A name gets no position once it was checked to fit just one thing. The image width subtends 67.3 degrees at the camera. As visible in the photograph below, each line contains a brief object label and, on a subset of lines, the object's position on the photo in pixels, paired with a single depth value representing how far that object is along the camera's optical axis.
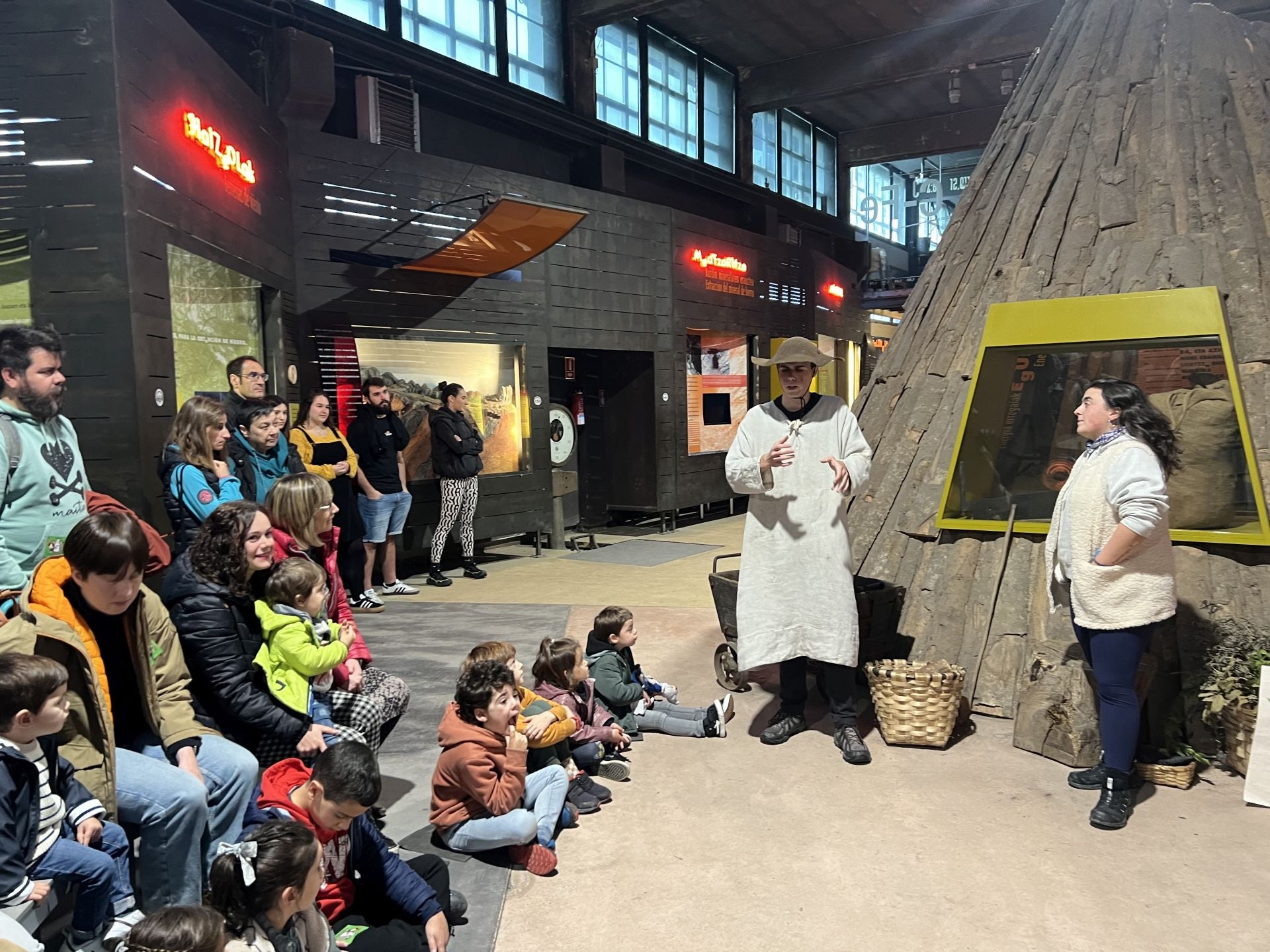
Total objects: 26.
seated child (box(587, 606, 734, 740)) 4.62
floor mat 10.02
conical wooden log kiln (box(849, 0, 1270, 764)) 4.61
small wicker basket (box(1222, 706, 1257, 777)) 3.96
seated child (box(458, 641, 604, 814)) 3.74
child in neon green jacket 3.38
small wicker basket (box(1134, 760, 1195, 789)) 3.97
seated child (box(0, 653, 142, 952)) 2.25
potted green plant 3.98
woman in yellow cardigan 7.23
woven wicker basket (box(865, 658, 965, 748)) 4.40
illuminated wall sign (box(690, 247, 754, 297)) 13.06
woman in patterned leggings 8.88
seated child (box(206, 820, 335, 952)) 2.21
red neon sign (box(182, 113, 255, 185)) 5.91
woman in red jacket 3.75
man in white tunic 4.55
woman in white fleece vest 3.57
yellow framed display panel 4.59
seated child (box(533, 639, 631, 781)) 4.19
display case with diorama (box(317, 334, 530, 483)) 8.66
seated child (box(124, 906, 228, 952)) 1.91
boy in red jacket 2.68
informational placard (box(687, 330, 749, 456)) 13.12
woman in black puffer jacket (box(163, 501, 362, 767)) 3.26
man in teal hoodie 3.42
